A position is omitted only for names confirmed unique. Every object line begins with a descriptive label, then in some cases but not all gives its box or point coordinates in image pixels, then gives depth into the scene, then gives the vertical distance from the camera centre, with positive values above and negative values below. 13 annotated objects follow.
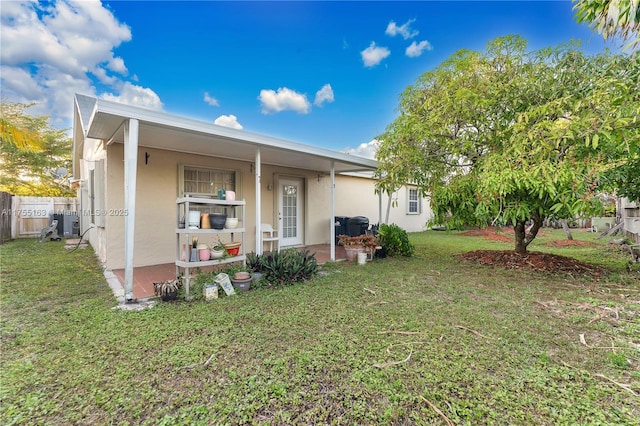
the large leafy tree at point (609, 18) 2.33 +1.84
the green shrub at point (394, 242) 7.14 -0.65
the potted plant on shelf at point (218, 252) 4.40 -0.56
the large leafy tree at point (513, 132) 3.80 +1.36
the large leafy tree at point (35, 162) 13.98 +2.90
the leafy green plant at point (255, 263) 4.79 -0.80
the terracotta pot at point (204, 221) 4.31 -0.07
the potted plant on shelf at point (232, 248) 4.62 -0.53
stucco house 4.04 +0.92
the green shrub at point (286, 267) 4.69 -0.87
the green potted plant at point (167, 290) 3.82 -1.01
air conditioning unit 10.70 -0.26
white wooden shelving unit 4.02 -0.24
